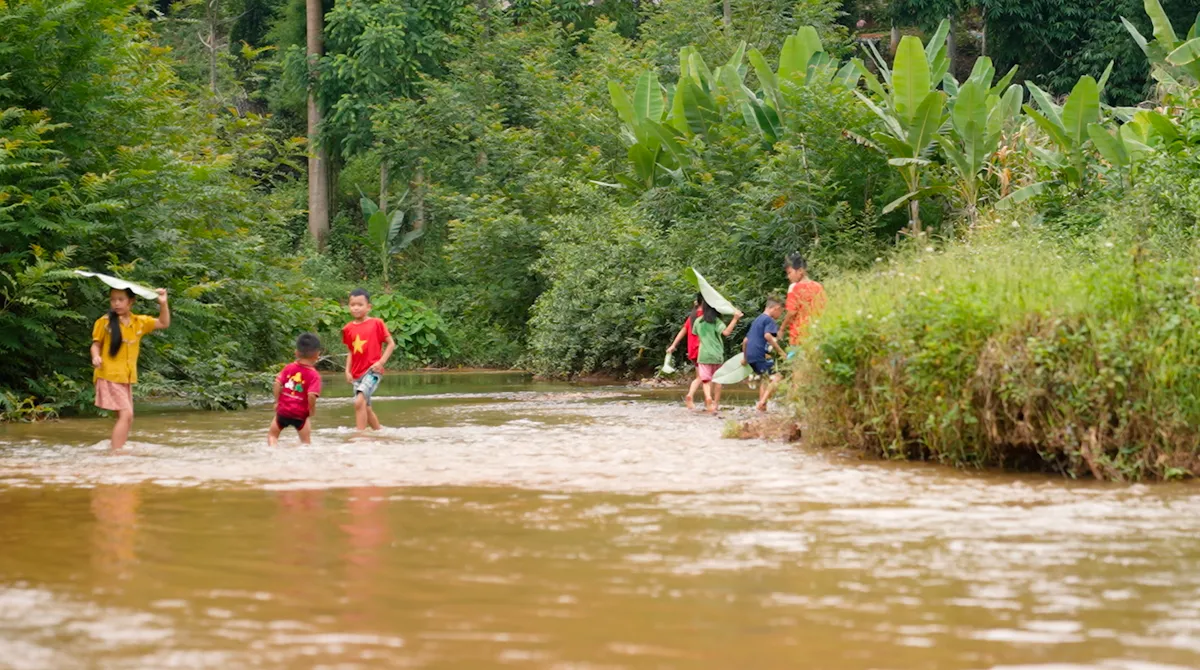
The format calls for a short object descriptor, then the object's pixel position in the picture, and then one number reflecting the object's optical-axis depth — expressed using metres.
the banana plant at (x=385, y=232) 39.34
